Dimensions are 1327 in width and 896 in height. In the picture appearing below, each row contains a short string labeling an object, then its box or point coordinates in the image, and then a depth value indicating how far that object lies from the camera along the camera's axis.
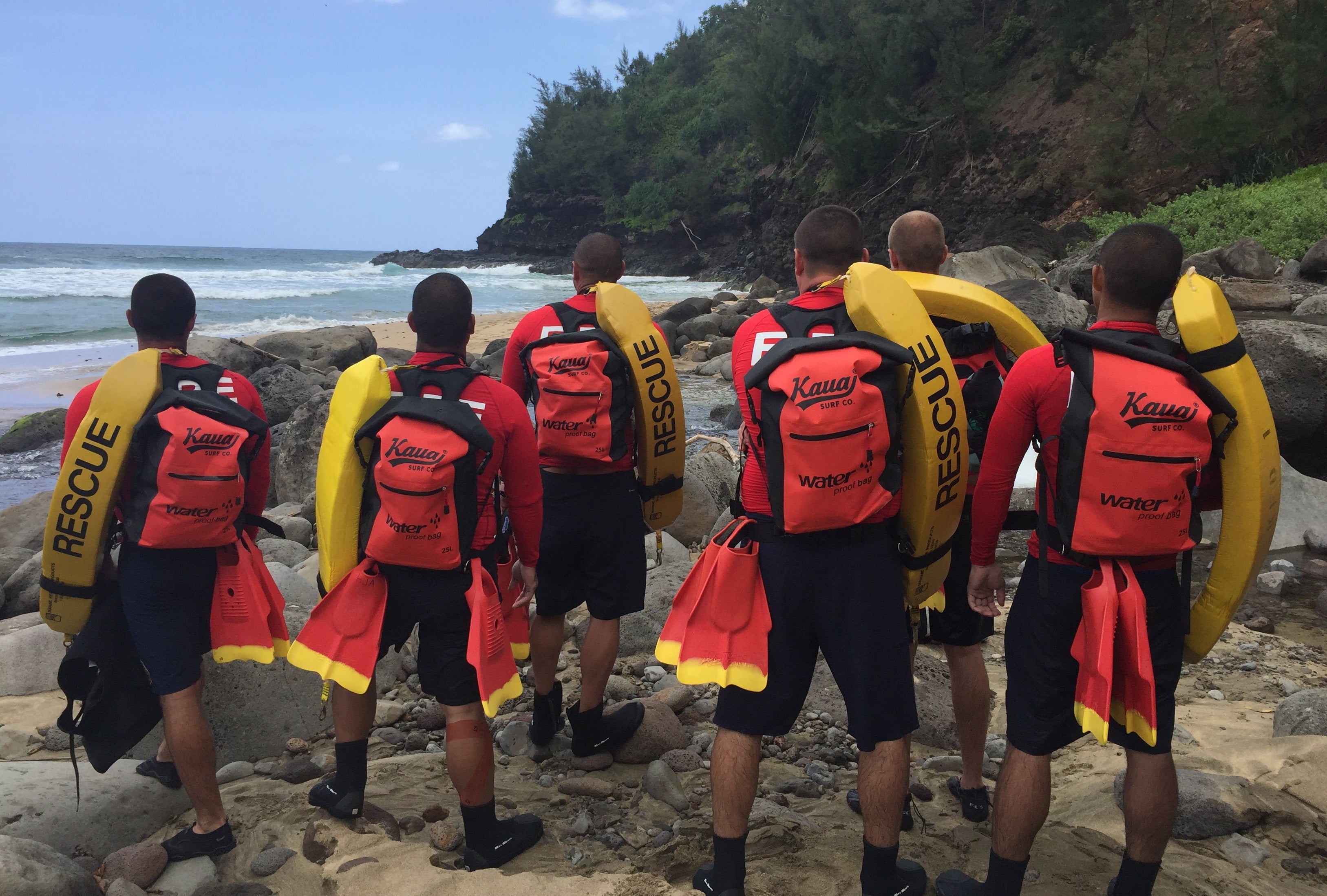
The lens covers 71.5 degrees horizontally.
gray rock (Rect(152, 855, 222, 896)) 2.94
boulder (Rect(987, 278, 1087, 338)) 9.77
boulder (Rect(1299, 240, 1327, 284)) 12.92
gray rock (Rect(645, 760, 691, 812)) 3.48
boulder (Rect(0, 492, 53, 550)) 7.09
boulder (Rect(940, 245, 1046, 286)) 15.71
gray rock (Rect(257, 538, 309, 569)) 6.34
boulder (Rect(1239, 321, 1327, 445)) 7.04
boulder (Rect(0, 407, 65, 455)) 11.18
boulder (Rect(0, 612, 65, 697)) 4.50
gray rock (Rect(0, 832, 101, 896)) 2.60
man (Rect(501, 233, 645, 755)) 3.69
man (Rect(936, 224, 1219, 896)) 2.49
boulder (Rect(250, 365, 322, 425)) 11.61
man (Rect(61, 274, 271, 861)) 3.07
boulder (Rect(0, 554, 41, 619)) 5.82
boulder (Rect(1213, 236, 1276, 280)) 13.44
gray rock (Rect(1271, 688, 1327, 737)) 3.69
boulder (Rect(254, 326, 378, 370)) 15.66
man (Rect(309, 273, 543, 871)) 2.95
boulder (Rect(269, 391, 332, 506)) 8.52
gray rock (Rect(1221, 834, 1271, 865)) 3.02
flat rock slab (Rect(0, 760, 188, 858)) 3.20
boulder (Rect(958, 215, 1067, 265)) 20.00
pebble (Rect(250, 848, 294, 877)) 2.98
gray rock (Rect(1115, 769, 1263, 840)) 3.16
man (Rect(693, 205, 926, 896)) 2.59
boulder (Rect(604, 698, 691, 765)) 3.86
